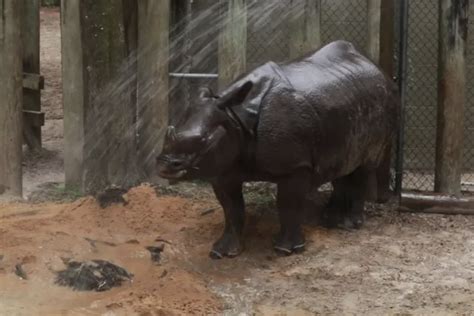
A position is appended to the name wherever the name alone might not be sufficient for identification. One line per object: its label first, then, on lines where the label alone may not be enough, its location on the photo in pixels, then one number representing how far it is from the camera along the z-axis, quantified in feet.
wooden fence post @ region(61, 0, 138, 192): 33.00
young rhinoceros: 25.64
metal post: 32.89
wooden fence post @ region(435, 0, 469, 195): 33.52
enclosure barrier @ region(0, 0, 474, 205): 33.08
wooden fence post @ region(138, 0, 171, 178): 33.33
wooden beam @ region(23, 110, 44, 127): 40.53
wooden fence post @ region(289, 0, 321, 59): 32.89
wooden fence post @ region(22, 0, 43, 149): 40.60
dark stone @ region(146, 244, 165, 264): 27.26
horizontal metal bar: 34.09
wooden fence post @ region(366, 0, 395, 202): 33.15
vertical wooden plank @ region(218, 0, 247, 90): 33.08
